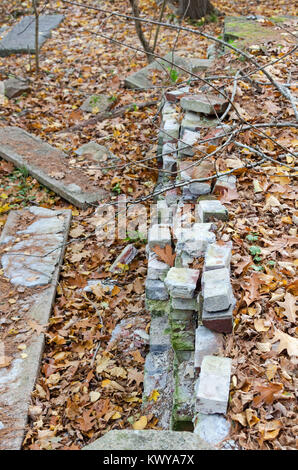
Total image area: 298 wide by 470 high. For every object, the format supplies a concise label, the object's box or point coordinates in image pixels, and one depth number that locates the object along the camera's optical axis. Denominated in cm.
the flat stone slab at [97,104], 707
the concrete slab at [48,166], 547
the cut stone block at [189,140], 456
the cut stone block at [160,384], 306
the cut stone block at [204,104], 488
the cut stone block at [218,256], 297
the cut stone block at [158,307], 364
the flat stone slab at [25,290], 319
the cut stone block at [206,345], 263
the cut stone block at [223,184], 391
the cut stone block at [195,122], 486
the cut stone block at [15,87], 751
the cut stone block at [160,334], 347
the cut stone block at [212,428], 221
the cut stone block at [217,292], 267
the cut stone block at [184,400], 279
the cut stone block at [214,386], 230
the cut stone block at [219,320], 267
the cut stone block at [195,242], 326
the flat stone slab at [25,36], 896
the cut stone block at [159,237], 377
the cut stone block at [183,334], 308
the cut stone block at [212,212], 353
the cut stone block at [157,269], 367
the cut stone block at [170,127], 518
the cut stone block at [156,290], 362
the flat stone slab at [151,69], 714
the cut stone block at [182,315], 315
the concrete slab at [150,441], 208
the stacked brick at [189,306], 249
